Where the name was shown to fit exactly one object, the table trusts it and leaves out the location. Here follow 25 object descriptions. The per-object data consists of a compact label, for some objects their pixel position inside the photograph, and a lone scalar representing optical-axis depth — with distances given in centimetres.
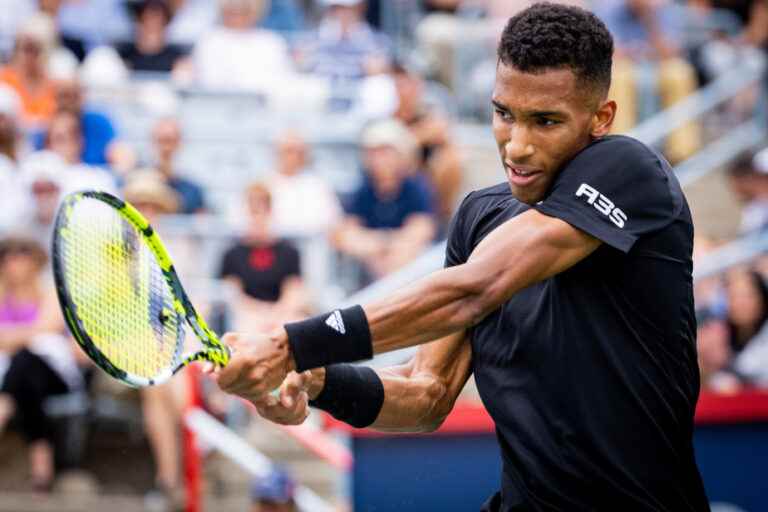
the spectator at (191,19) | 2150
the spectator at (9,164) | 1711
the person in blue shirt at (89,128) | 1808
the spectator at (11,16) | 2053
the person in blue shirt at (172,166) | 1756
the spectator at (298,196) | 1750
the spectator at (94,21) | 2098
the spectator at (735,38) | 2230
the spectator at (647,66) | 2091
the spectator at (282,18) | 2195
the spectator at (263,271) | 1614
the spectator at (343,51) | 2048
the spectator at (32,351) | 1553
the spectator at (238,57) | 2028
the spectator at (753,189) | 1834
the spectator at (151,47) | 2061
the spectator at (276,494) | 1398
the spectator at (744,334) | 1606
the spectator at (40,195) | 1678
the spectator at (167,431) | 1541
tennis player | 698
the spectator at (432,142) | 1869
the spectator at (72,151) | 1737
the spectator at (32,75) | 1891
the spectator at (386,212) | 1722
